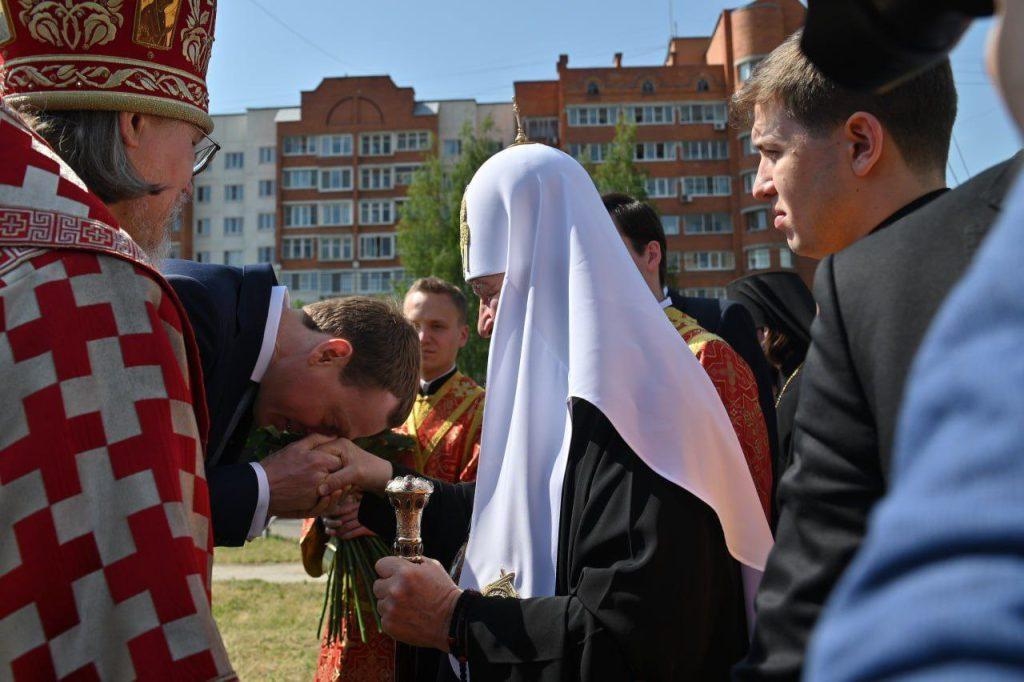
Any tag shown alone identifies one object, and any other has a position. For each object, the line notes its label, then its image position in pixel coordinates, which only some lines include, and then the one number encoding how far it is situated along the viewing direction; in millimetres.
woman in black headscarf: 5645
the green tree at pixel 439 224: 35719
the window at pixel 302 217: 65062
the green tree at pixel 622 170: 36219
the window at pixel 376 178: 64562
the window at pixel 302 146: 65062
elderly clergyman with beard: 1640
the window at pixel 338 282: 63594
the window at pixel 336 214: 64500
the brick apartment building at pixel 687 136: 58469
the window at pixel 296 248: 64812
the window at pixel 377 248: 64312
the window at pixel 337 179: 64812
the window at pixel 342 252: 64312
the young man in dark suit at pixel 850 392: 1292
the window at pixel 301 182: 65188
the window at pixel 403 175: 63844
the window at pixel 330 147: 64812
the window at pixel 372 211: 64562
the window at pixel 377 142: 64312
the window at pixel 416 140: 63844
